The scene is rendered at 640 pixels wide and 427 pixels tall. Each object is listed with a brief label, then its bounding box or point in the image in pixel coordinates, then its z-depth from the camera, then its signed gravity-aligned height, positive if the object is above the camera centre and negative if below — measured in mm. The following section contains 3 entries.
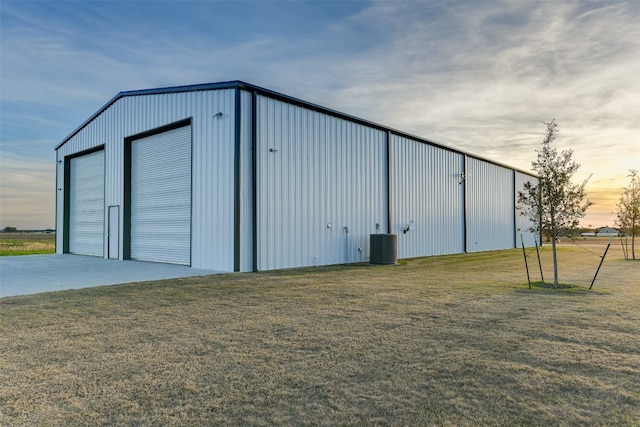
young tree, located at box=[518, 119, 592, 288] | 10086 +781
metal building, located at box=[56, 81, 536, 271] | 13406 +1628
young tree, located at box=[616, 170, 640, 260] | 20875 +578
